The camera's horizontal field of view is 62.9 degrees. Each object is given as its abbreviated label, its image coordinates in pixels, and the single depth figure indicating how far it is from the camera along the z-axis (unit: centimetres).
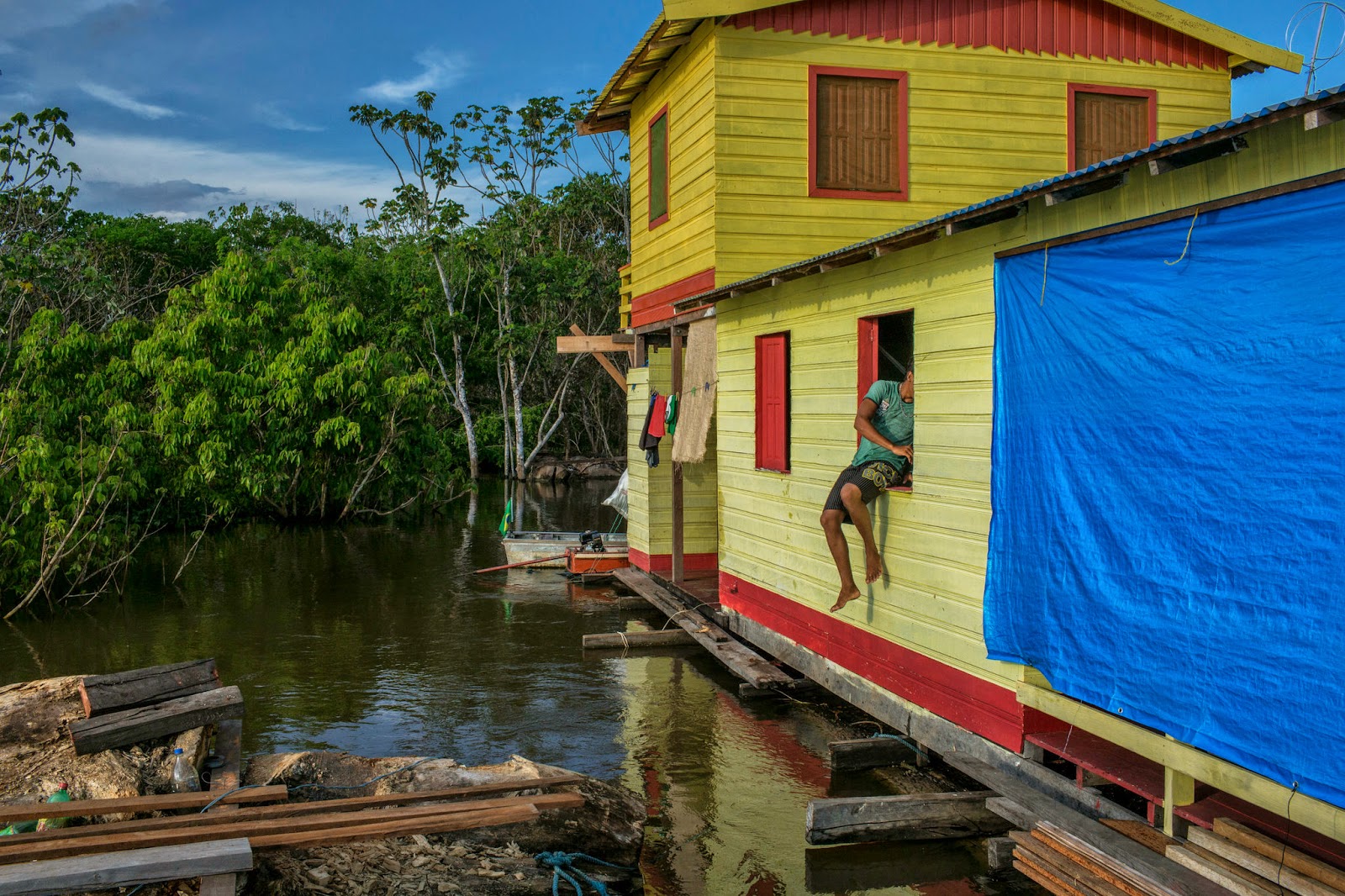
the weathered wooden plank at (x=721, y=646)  1015
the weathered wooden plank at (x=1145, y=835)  557
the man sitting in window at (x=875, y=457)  823
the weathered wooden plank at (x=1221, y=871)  483
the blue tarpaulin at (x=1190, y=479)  467
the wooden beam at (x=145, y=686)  727
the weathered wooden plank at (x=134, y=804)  581
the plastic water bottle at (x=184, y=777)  665
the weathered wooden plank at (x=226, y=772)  507
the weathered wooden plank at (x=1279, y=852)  463
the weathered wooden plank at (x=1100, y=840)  506
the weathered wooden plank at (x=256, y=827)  525
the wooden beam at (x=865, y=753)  804
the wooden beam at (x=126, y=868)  484
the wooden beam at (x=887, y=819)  671
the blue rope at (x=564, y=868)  601
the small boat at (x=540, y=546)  1831
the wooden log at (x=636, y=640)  1252
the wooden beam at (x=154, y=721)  682
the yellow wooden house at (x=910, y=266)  557
